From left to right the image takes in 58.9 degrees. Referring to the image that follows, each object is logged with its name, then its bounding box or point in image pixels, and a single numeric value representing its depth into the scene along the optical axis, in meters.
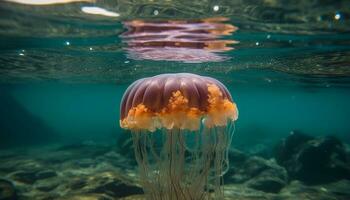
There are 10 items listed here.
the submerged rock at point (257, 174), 13.31
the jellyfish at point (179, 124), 4.63
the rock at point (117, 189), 9.73
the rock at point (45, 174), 14.83
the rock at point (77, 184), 10.36
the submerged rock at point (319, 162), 14.80
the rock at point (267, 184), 13.08
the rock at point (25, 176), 13.98
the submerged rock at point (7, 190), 10.39
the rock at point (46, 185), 12.32
